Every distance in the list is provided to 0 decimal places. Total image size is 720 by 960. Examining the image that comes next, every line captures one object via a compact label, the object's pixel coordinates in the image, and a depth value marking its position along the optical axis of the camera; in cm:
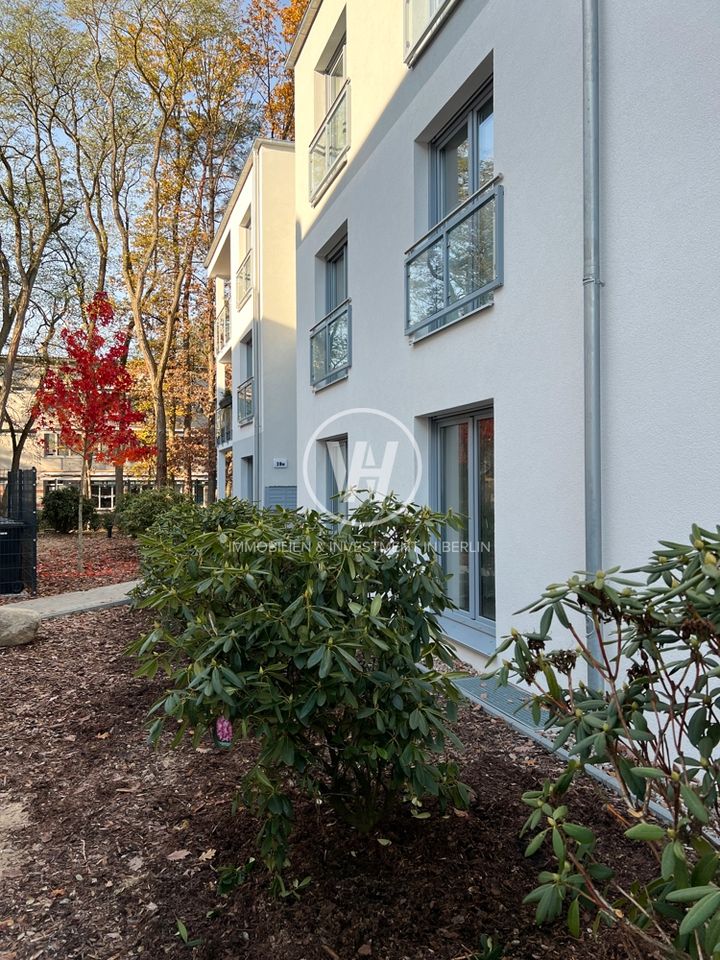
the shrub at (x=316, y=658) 235
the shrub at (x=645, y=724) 142
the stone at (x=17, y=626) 670
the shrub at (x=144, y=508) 1476
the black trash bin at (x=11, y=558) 962
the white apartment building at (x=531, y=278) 347
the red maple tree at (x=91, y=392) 1227
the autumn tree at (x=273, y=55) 2139
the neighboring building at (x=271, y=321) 1444
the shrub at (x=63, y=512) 2036
